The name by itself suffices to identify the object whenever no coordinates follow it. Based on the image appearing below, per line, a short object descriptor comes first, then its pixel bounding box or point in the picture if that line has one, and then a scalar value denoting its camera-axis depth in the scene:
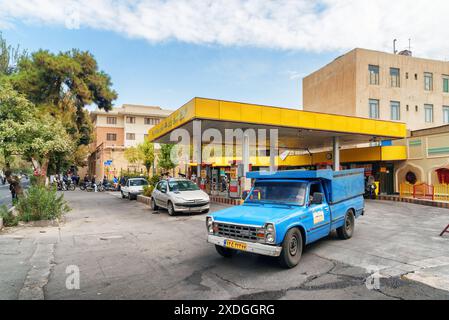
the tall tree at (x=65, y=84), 22.83
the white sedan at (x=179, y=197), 13.18
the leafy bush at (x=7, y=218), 10.66
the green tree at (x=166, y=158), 34.59
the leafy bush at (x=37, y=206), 11.17
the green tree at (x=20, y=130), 11.59
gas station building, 15.12
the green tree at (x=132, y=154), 41.19
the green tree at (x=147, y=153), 38.31
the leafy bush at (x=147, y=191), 20.36
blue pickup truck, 5.54
